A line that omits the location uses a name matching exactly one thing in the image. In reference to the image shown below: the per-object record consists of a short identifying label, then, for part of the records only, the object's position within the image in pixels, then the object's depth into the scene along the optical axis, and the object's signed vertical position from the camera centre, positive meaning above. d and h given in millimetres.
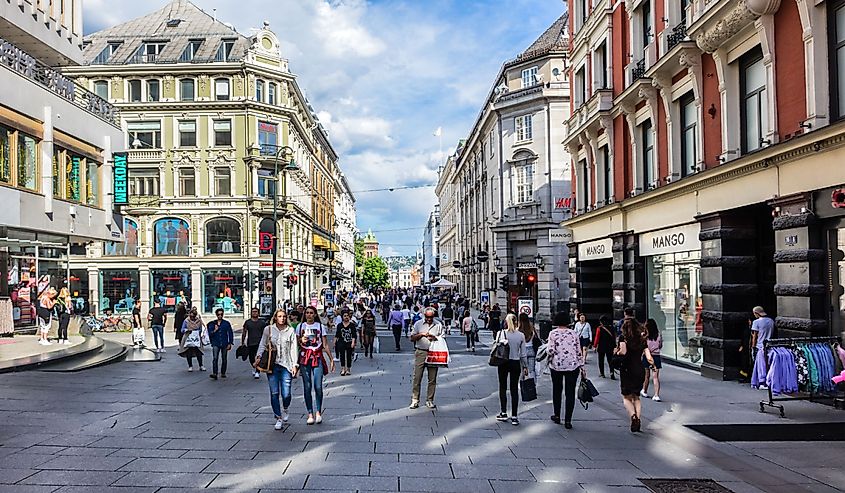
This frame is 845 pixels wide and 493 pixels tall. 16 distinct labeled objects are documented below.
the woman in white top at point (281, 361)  10133 -1382
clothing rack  10492 -1349
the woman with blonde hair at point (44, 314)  19312 -1221
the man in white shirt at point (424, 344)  12242 -1433
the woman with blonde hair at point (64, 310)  20688 -1242
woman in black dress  9906 -1397
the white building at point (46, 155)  18016 +3291
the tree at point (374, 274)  154000 -2612
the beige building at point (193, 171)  48625 +6681
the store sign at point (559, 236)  28562 +909
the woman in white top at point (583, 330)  16453 -1681
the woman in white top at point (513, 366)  10695 -1633
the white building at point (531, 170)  40156 +5314
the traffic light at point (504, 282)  34656 -1107
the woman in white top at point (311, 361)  10484 -1461
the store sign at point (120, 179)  24516 +3081
